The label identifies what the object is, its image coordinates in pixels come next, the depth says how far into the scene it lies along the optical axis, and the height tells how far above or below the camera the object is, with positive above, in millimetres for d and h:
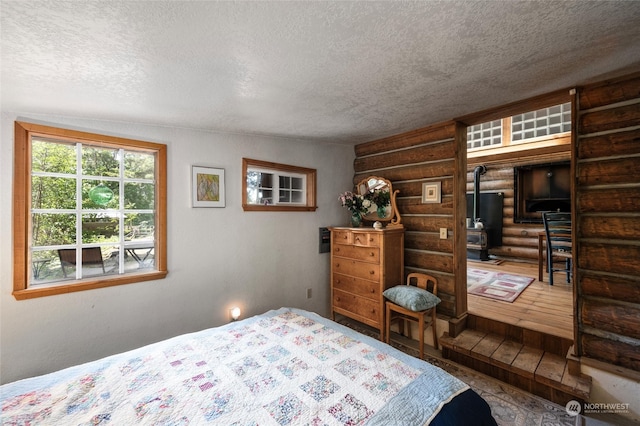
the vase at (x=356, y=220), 3613 -95
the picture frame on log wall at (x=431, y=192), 3006 +239
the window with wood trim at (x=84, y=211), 2090 +25
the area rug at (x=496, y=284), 3555 -1081
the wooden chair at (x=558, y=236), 3662 -330
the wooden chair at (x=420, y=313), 2646 -1039
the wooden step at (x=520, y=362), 2006 -1271
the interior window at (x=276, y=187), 3137 +337
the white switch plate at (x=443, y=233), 2932 -229
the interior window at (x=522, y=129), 4867 +1648
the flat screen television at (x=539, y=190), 5156 +448
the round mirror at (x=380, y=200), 3422 +169
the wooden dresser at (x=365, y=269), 2973 -663
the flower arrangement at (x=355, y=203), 3583 +136
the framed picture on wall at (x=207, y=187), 2744 +281
